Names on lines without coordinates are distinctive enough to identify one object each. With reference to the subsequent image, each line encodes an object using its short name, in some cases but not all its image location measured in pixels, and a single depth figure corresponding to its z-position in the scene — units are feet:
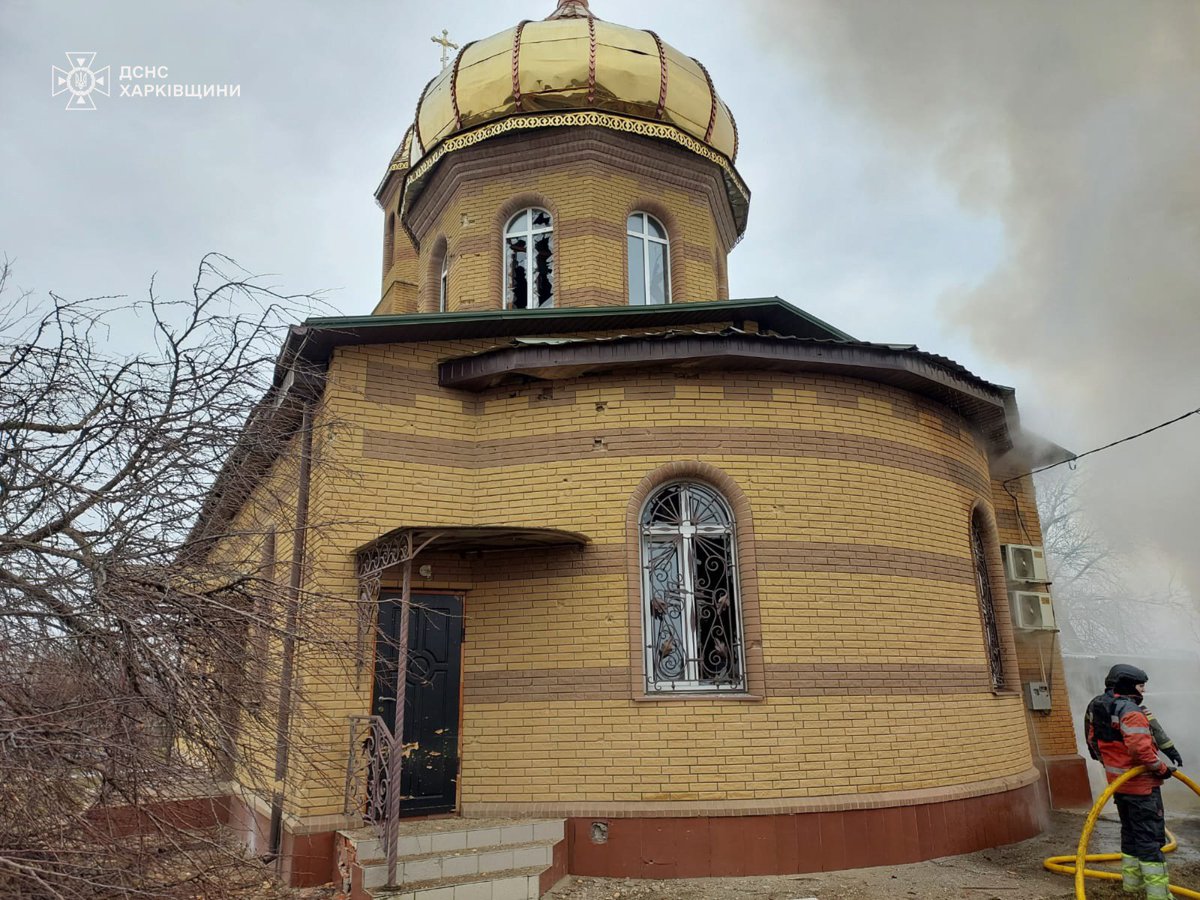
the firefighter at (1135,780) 19.54
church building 22.21
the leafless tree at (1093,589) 78.07
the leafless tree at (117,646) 10.19
